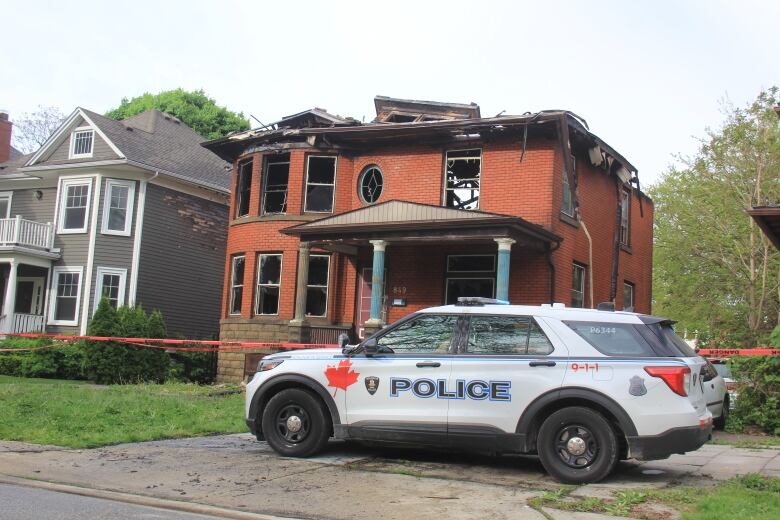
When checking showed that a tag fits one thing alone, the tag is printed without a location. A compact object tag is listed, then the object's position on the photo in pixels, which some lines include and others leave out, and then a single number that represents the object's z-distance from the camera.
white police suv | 6.94
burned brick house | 17.22
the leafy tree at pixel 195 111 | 43.44
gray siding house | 24.64
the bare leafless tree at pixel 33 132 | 49.22
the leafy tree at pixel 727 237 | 25.59
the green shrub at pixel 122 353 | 19.78
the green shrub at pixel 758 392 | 11.95
